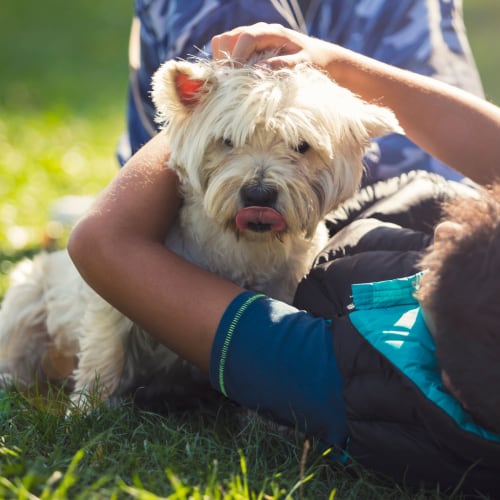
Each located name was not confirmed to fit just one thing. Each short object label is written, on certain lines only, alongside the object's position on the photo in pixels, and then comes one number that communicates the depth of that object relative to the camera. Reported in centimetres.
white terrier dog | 242
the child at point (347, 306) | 207
